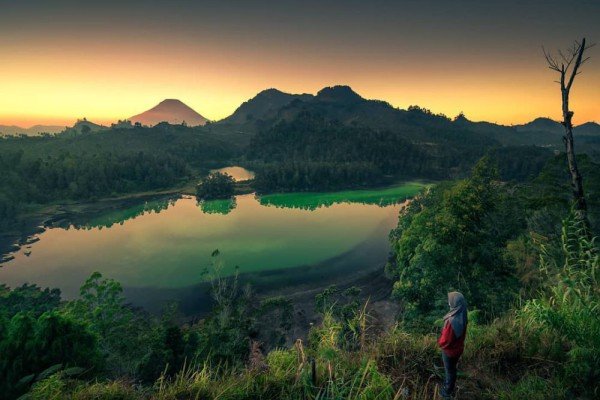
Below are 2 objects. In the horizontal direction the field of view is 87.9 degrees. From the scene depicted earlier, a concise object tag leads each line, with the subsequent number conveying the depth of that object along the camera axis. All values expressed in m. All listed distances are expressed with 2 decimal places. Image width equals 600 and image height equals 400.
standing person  5.11
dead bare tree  9.34
